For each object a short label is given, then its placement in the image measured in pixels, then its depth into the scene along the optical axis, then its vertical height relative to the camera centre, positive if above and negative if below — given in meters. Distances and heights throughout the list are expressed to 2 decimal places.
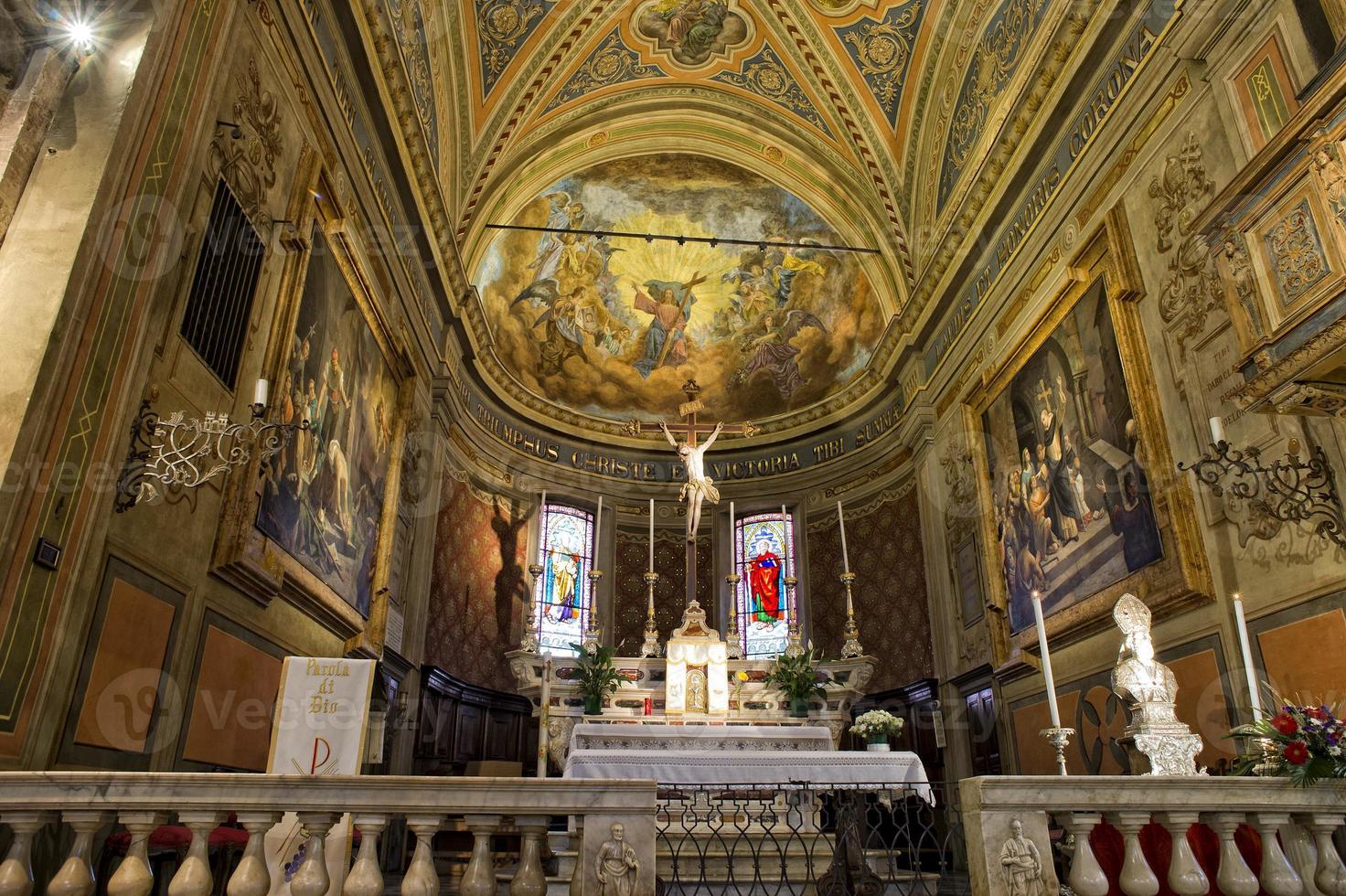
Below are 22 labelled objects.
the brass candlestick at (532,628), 12.14 +2.68
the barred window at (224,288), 6.04 +3.39
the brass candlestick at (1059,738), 5.07 +0.40
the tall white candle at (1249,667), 4.69 +0.73
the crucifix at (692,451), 13.48 +5.13
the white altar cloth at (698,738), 8.32 +0.62
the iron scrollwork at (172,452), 5.11 +2.00
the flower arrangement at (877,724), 8.34 +0.75
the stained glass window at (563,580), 15.35 +3.73
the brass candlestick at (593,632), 11.49 +2.15
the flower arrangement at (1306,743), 3.80 +0.29
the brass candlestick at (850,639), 12.45 +2.25
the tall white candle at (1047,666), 5.07 +0.79
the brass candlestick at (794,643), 11.31 +1.99
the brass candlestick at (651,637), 11.81 +2.13
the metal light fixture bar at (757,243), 14.11 +8.43
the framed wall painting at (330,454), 7.07 +3.25
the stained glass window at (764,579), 15.75 +3.85
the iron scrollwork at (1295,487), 5.75 +2.02
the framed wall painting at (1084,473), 7.82 +3.32
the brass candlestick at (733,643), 11.26 +1.96
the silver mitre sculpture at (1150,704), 5.09 +0.59
